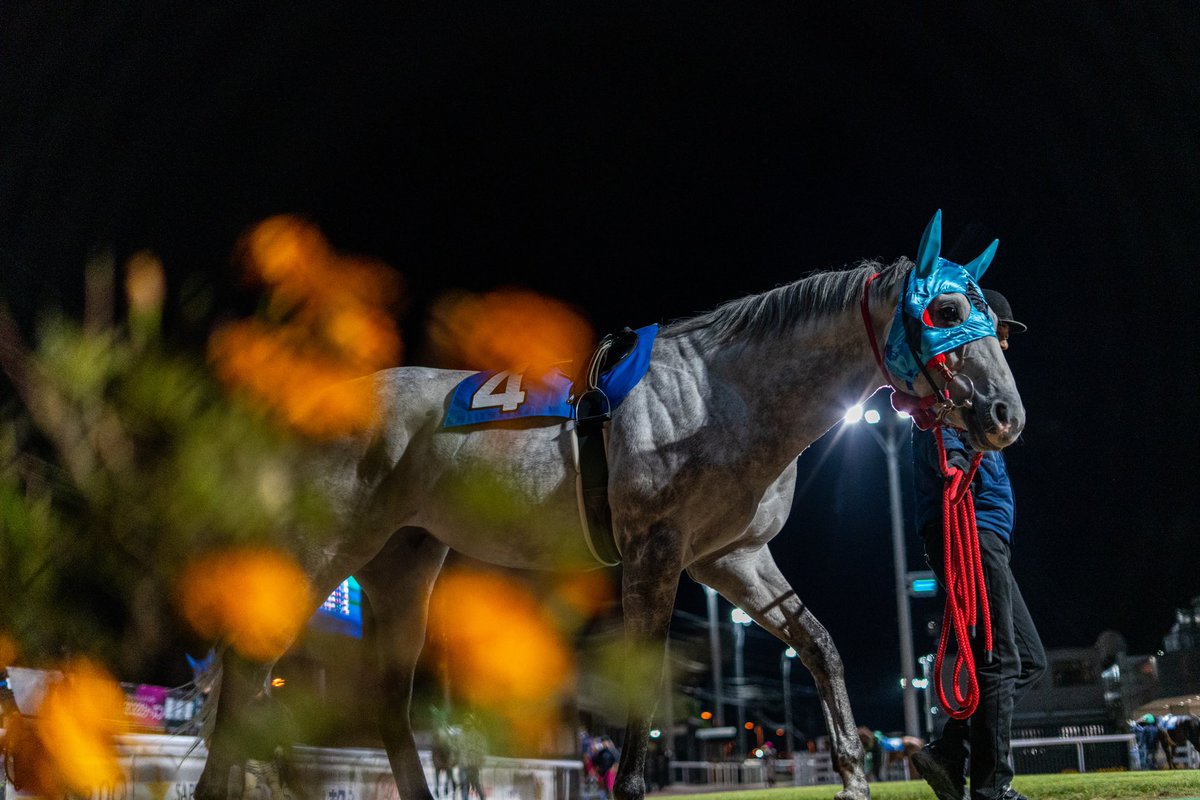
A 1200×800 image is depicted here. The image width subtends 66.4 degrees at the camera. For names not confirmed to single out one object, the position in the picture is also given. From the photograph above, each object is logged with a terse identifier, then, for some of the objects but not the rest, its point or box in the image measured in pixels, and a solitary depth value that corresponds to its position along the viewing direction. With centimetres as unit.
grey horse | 400
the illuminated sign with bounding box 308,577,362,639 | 1772
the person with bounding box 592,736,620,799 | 1776
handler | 363
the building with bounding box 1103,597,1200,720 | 2995
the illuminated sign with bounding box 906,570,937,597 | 1523
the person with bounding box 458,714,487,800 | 1018
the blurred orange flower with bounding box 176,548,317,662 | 474
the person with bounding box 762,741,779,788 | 2341
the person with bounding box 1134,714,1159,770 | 1633
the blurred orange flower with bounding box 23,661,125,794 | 535
